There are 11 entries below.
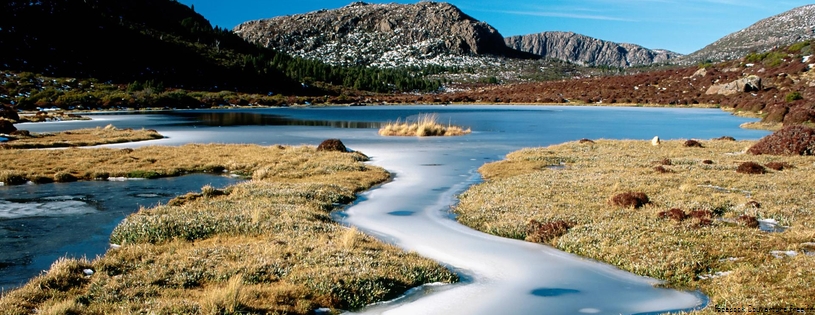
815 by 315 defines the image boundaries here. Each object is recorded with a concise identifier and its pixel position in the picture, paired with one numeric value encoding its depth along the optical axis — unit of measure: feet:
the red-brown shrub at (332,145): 123.54
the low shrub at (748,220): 53.62
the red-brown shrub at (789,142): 105.50
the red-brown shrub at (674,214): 55.57
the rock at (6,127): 159.33
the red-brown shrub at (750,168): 83.71
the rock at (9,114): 221.66
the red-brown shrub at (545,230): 53.21
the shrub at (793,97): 242.62
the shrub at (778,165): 87.61
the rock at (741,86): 330.75
